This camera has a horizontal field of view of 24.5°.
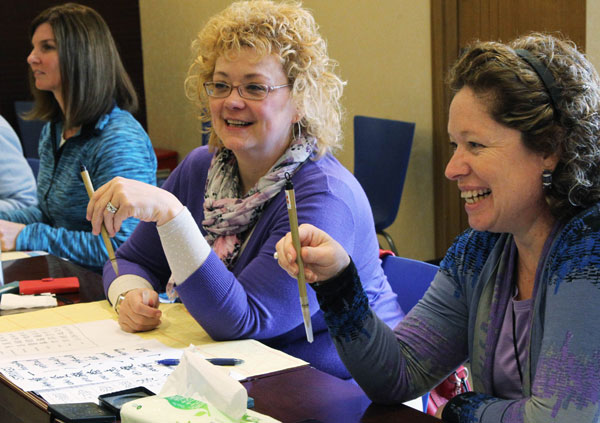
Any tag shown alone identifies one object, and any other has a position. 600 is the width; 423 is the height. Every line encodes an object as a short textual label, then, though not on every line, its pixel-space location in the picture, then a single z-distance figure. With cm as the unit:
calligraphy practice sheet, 210
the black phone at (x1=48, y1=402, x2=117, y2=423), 198
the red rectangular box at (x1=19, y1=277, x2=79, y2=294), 259
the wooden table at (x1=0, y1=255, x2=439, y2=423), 202
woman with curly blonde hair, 229
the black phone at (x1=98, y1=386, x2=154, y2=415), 200
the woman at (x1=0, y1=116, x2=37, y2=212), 344
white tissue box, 187
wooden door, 359
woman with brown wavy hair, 197
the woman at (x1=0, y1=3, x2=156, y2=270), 305
